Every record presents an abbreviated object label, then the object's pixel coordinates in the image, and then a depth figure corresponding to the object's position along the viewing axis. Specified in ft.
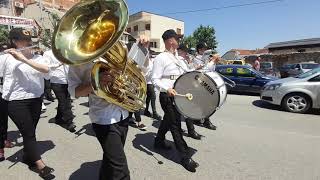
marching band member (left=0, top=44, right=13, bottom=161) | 9.83
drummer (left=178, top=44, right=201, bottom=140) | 12.24
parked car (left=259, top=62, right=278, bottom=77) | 47.43
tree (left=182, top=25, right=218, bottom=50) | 111.44
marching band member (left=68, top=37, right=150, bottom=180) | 5.83
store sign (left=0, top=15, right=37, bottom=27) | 19.11
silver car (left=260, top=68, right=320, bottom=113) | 18.35
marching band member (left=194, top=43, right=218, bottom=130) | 12.89
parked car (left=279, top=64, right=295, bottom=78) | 46.54
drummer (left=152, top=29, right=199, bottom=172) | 9.06
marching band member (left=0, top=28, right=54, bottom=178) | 8.20
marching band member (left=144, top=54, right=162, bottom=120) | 15.90
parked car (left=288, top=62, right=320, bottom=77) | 43.27
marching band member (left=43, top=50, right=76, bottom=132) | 13.59
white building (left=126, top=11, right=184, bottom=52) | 111.37
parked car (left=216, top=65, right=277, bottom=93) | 27.34
